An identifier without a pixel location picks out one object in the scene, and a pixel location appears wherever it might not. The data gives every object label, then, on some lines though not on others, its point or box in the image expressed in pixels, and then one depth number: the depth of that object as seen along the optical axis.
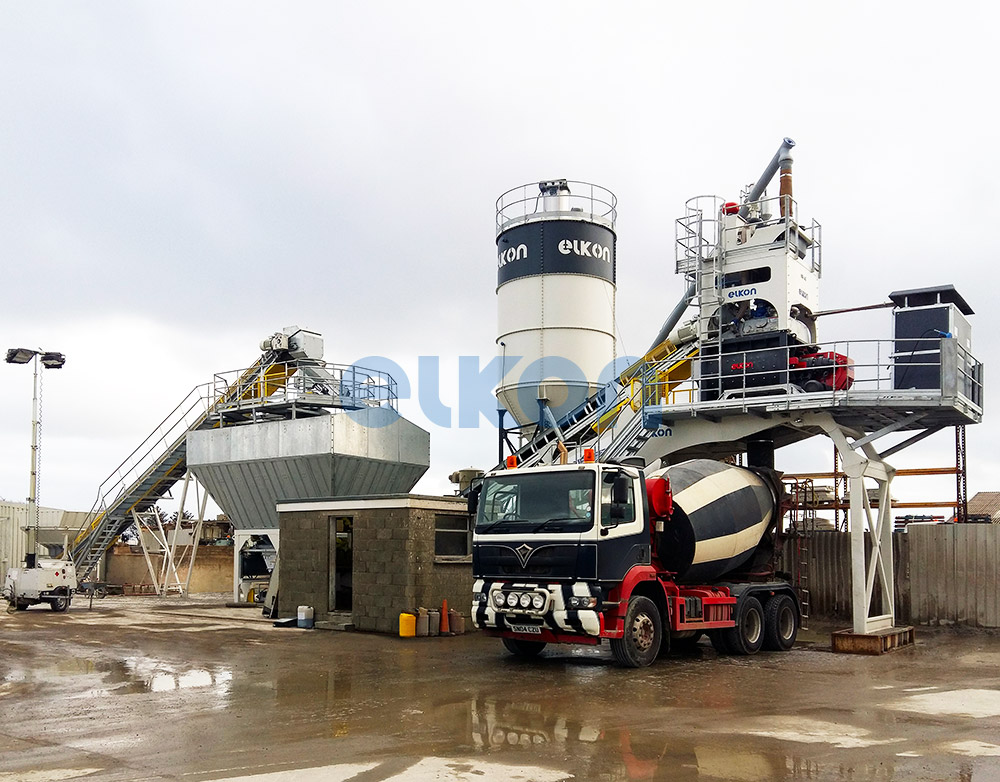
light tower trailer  27.41
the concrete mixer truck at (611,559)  14.55
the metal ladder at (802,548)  22.44
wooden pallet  18.22
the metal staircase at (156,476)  32.81
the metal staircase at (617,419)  22.02
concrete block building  20.83
